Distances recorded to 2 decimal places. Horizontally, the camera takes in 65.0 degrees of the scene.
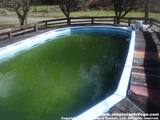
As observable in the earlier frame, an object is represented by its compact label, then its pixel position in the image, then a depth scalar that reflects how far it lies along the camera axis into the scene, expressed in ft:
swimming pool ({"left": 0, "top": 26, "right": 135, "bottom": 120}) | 7.68
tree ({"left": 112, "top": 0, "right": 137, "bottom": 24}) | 36.05
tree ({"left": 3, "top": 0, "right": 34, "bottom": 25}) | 28.37
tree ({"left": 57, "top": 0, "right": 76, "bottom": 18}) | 37.15
